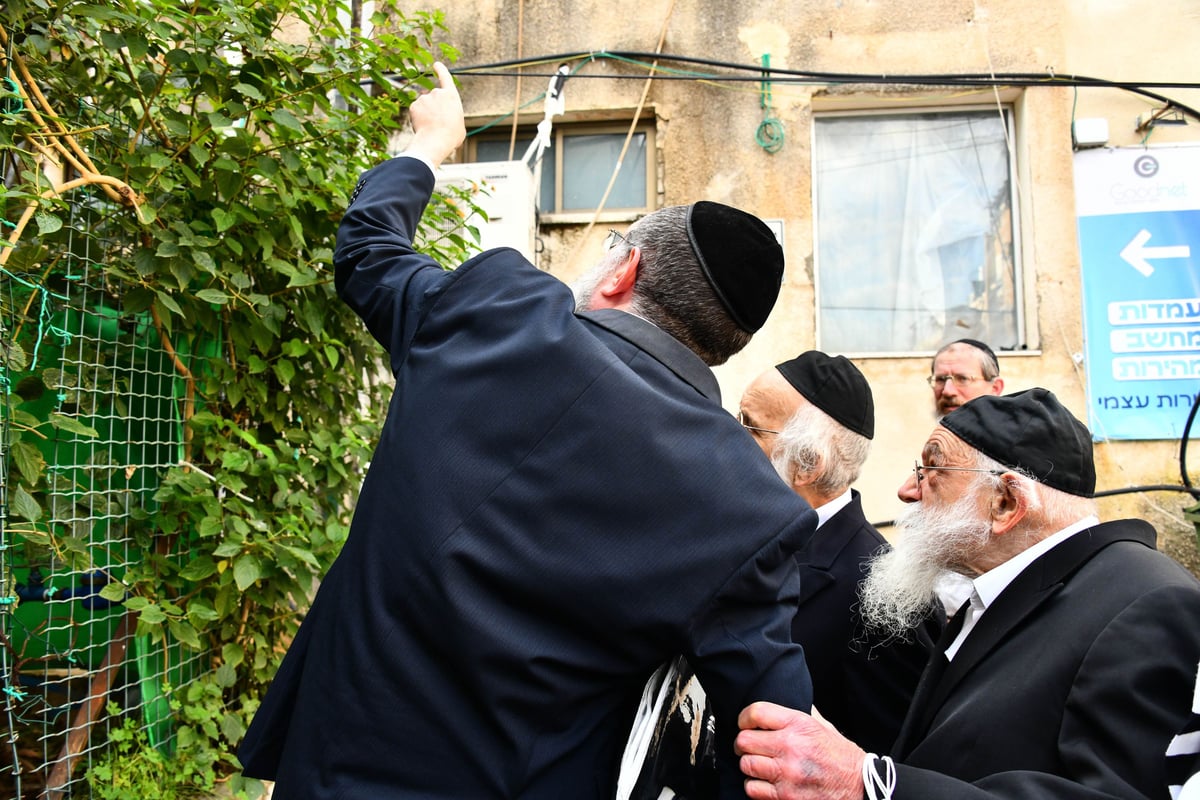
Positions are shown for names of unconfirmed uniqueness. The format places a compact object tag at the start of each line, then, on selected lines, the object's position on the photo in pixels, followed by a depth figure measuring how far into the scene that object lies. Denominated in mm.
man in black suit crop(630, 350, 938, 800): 1600
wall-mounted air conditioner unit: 5648
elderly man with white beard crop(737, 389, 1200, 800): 1432
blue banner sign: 5512
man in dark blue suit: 1337
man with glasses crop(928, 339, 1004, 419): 4172
